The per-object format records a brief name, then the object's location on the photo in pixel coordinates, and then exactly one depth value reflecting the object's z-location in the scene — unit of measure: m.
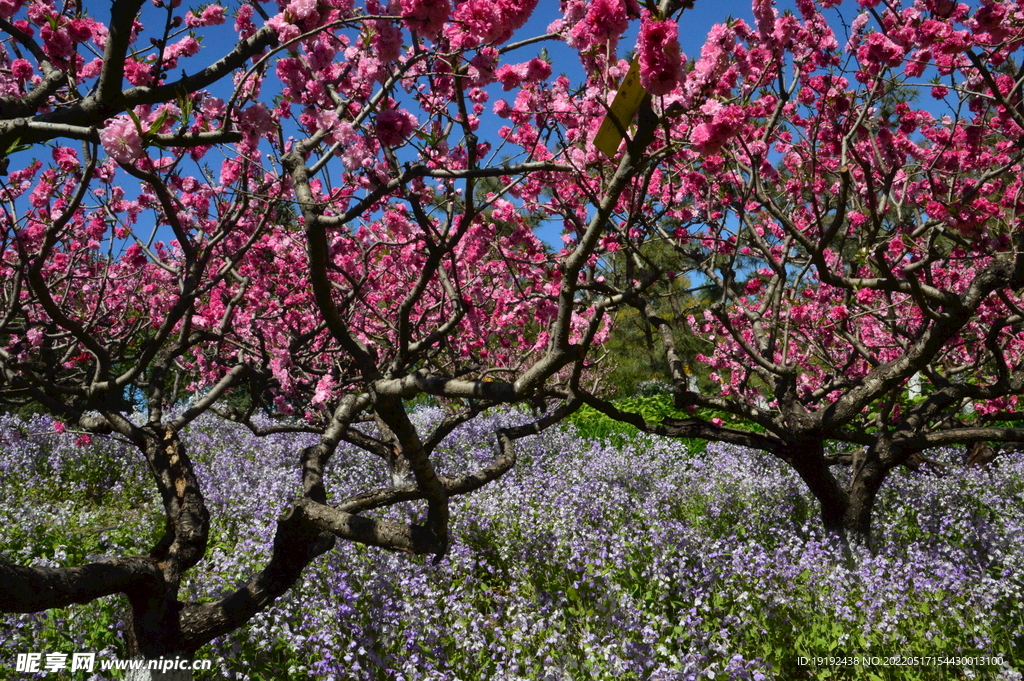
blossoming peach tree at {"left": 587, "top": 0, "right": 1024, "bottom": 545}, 4.46
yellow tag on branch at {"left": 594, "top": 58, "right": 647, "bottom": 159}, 2.00
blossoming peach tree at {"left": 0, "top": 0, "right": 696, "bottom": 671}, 2.60
